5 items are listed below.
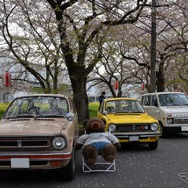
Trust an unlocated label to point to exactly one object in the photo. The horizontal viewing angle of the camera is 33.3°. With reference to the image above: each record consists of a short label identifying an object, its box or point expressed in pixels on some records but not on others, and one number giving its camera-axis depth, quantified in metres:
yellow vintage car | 8.37
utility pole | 16.41
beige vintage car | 5.08
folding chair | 6.23
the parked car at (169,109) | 10.66
